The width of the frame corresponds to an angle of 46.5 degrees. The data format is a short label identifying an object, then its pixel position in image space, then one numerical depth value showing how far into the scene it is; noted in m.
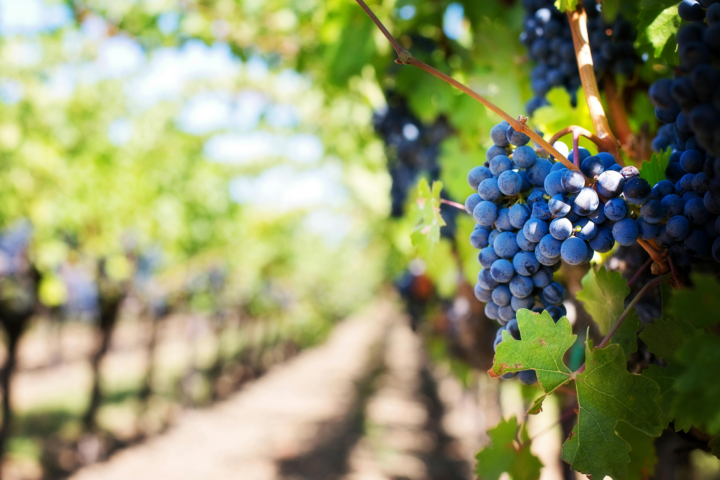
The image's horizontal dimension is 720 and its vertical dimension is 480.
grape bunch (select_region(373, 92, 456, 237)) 0.94
